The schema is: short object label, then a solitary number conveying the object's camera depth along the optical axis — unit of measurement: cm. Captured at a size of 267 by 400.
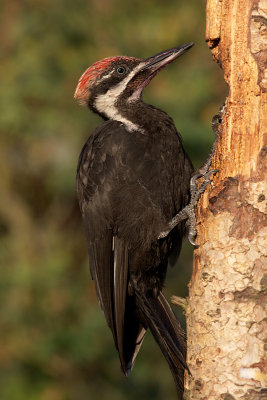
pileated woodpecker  701
